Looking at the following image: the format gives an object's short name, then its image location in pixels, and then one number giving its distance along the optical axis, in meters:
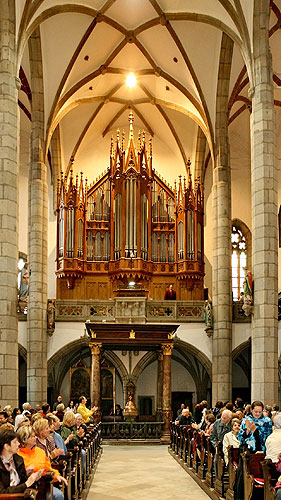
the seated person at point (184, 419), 19.55
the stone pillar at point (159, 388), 23.70
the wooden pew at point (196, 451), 14.71
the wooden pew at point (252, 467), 9.27
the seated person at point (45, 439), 8.71
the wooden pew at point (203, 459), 13.70
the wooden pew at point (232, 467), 10.48
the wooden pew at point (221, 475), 11.42
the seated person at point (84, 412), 18.06
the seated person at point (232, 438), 11.48
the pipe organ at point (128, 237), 29.78
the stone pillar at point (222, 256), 25.88
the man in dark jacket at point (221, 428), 12.36
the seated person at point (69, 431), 11.38
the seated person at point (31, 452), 7.66
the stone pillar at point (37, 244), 25.67
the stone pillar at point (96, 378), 22.80
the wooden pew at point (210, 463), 12.53
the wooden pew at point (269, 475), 8.04
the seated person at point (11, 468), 6.50
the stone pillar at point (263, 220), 17.64
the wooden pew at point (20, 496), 6.34
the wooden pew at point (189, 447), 15.79
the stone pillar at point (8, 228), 16.41
